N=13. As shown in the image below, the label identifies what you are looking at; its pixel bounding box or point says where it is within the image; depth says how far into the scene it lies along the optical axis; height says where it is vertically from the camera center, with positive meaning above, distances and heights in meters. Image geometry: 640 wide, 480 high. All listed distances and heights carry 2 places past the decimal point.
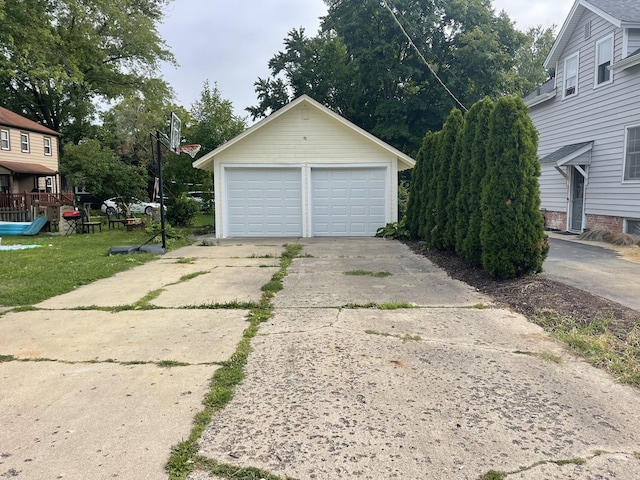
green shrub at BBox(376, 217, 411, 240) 12.71 -0.71
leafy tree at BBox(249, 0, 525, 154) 21.80 +7.26
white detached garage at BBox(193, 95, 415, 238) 13.51 +0.86
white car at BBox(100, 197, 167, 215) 22.75 -0.09
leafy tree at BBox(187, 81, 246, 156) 22.31 +4.22
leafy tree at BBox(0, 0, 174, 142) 15.28 +8.01
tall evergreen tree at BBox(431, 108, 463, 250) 9.55 +0.63
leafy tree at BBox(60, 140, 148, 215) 17.88 +1.28
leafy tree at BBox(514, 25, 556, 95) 35.88 +12.42
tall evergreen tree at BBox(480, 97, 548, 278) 6.37 +0.06
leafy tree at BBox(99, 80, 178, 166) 27.52 +4.99
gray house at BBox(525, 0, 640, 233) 11.07 +2.39
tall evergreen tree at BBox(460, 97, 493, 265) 7.32 +0.47
